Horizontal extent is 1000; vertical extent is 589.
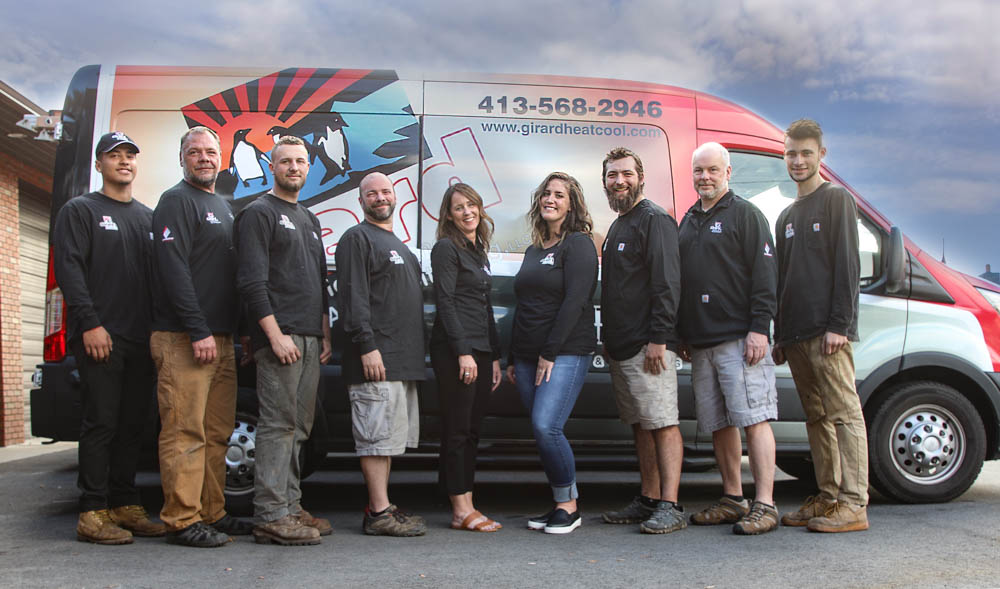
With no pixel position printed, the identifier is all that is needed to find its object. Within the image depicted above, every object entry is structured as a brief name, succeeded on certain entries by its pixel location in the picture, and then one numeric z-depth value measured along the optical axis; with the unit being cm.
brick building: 902
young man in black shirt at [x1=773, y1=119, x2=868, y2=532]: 425
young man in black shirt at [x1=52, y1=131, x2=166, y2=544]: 397
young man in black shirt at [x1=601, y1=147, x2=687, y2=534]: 419
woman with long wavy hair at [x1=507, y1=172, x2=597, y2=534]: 420
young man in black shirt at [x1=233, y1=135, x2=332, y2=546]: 394
